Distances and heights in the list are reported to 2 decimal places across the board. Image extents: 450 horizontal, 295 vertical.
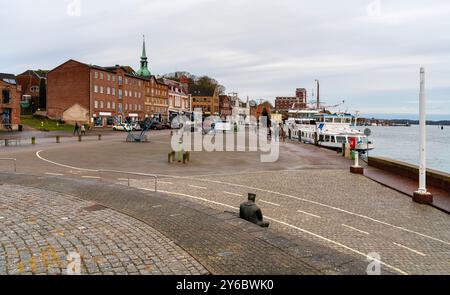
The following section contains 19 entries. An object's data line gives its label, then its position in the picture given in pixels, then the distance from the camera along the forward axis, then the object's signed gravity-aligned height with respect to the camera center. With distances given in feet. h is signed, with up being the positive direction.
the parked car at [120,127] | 219.65 -0.11
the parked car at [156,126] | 241.80 +0.43
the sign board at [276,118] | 265.46 +5.65
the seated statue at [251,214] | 29.76 -6.66
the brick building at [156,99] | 324.13 +23.90
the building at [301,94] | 578.90 +48.70
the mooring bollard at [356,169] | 68.54 -7.49
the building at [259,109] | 492.13 +22.42
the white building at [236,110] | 536.17 +24.68
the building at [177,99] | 375.86 +27.99
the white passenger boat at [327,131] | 154.62 -2.07
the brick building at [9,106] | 179.42 +9.94
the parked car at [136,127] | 218.03 -0.13
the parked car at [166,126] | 259.39 +0.45
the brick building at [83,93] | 240.94 +21.20
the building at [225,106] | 542.98 +28.74
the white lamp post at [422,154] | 44.70 -3.26
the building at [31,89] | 289.08 +30.17
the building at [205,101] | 473.34 +30.95
